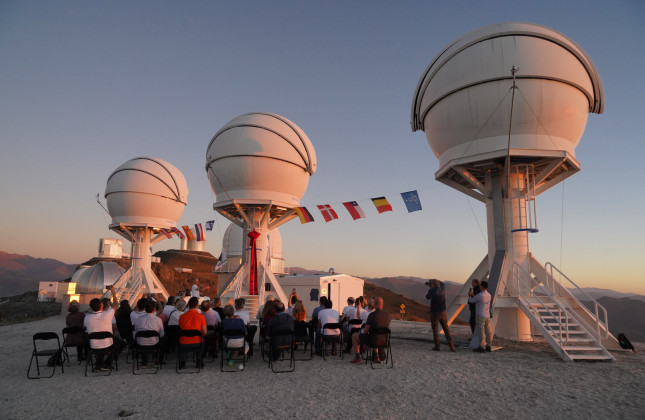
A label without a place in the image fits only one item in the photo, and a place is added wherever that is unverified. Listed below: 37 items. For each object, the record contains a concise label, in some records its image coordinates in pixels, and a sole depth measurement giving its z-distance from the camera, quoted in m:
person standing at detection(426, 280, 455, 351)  10.23
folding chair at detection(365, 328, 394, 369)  7.93
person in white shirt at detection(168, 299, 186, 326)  8.37
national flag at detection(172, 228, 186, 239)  24.18
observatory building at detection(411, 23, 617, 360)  11.45
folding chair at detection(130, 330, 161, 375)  7.51
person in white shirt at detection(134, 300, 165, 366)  7.62
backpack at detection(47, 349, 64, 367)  7.73
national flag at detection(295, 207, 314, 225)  18.30
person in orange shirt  7.59
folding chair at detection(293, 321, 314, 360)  8.48
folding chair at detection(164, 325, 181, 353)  8.30
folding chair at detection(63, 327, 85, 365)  8.05
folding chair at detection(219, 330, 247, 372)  7.78
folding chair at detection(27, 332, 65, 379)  7.24
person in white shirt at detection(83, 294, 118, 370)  7.51
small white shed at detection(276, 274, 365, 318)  22.51
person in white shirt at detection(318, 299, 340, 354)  8.84
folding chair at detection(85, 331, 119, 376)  7.37
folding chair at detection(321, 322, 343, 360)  8.70
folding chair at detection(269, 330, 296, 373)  7.77
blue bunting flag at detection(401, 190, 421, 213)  14.91
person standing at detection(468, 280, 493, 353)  9.84
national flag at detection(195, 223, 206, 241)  23.02
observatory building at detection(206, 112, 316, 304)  18.09
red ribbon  17.98
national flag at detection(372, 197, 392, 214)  15.65
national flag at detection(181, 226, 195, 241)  23.52
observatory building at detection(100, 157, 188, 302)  23.61
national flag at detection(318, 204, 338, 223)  17.53
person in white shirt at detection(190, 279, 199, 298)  17.25
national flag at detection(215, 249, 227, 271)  39.28
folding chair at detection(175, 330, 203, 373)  7.54
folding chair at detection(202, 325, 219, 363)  8.76
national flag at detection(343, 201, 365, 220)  16.42
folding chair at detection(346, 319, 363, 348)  9.20
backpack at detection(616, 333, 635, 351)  10.12
